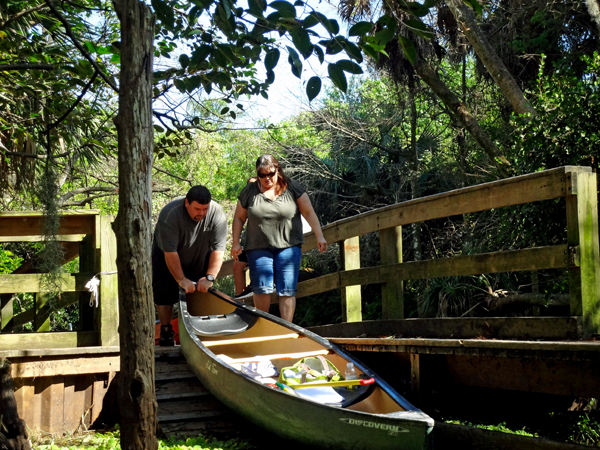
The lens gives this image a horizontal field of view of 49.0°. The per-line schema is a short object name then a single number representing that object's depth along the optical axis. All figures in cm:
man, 600
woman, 593
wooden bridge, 392
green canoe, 371
